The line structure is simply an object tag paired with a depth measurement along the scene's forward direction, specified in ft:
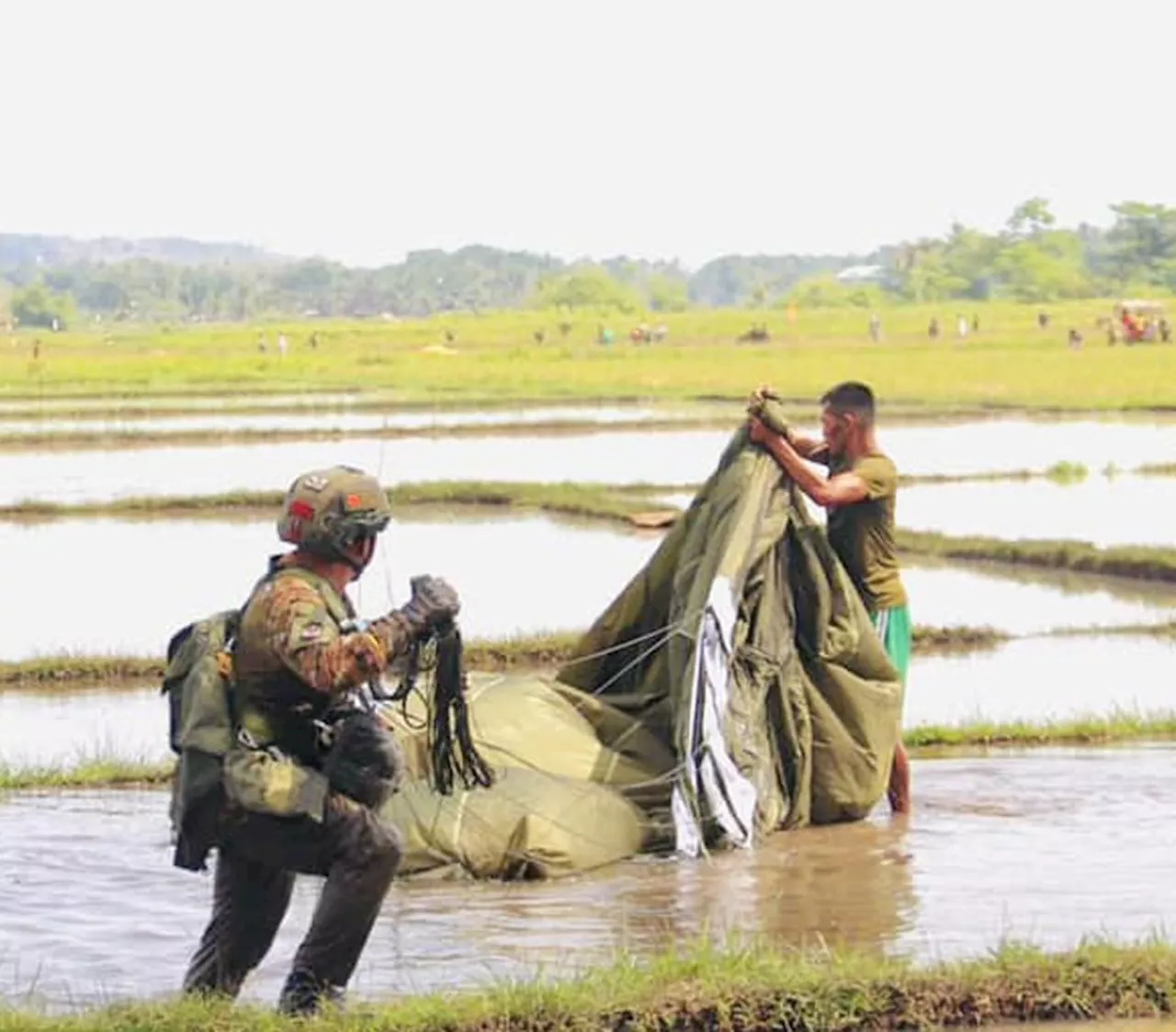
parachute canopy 53.98
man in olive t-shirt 58.34
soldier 37.22
